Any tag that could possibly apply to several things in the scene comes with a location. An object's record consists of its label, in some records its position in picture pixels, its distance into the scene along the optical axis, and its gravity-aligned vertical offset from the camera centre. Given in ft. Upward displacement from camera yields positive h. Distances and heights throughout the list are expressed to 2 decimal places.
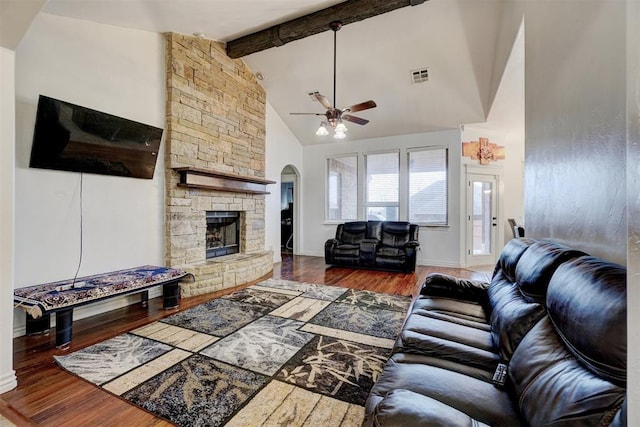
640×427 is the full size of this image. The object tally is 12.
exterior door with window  19.26 -0.62
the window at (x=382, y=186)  20.90 +1.81
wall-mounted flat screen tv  8.57 +2.39
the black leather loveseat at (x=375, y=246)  17.11 -2.23
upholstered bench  7.43 -2.37
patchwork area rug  5.43 -3.74
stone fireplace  12.57 +2.33
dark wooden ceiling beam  11.68 +8.42
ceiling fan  12.13 +4.27
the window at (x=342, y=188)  22.39 +1.84
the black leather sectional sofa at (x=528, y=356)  2.61 -1.89
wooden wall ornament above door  19.24 +4.08
